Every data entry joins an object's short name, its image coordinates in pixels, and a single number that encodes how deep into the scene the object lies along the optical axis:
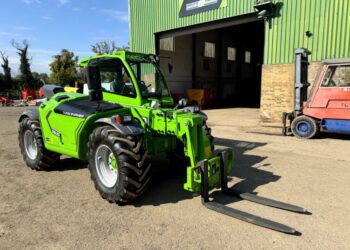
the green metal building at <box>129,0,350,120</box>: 11.88
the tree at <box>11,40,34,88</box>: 44.53
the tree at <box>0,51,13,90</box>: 42.48
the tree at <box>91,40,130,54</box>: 55.28
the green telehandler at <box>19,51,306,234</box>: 4.39
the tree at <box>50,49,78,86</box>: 46.94
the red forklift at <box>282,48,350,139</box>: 9.24
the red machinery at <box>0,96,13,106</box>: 29.07
